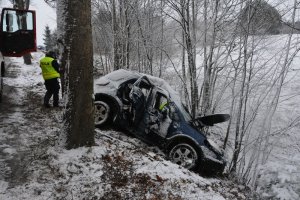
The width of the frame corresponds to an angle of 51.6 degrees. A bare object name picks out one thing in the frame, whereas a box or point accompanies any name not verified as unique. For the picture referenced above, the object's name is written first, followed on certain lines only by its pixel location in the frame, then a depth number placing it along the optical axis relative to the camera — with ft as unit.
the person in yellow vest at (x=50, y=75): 28.71
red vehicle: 28.25
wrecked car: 25.36
